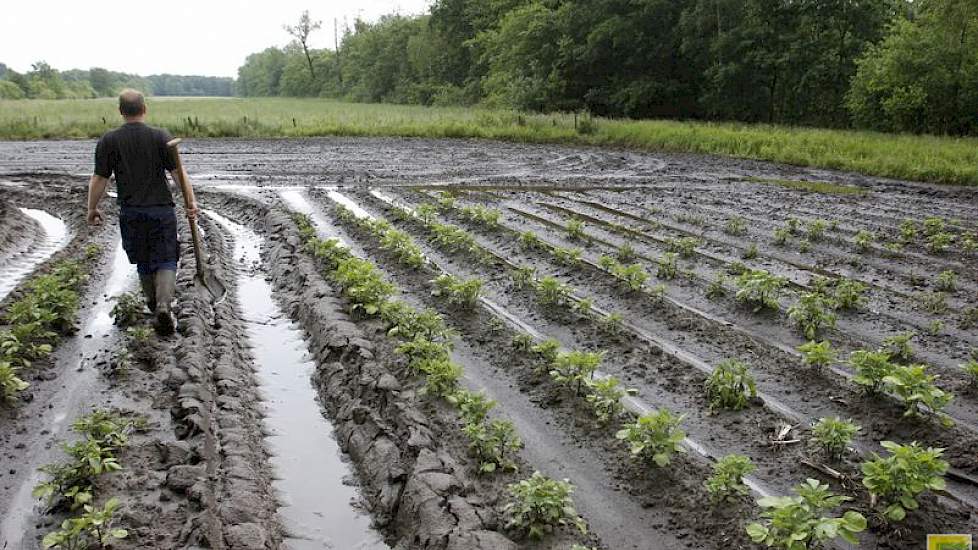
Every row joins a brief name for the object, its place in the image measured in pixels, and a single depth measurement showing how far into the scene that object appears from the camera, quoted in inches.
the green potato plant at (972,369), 214.1
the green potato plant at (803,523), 129.0
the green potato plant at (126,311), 274.8
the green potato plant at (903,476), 145.9
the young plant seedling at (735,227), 456.4
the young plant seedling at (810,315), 263.0
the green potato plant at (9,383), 202.4
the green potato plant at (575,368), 208.5
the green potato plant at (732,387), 209.8
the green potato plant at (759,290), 289.3
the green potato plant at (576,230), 434.0
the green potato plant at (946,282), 328.2
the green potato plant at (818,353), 217.8
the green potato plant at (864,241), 409.1
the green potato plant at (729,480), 158.1
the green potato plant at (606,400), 194.4
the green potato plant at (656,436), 169.5
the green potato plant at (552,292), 295.9
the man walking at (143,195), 246.8
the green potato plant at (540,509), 150.2
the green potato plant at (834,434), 172.7
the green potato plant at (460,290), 293.7
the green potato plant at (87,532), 134.3
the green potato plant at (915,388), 181.2
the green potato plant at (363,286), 289.7
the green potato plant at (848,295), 295.6
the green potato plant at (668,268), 348.2
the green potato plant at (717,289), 317.1
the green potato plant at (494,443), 178.9
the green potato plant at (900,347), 235.6
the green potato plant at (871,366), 201.3
